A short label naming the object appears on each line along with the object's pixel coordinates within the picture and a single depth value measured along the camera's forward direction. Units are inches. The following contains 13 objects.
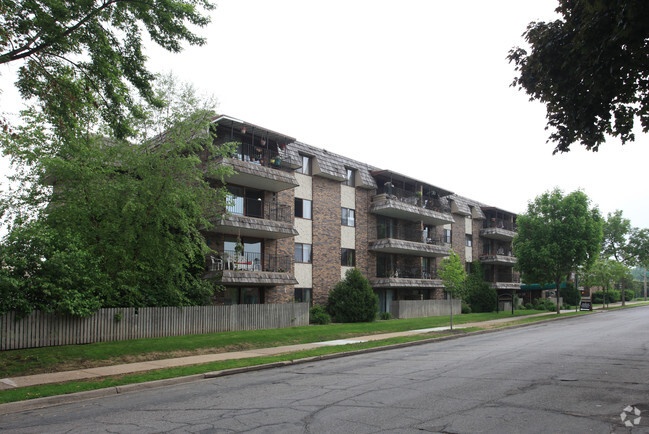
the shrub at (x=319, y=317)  1024.9
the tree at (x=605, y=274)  2059.5
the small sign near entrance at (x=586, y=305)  1758.1
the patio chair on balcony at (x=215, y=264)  910.2
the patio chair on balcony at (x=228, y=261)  919.9
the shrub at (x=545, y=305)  1827.8
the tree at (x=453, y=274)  1215.4
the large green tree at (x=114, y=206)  684.1
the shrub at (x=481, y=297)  1637.6
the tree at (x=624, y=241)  3134.8
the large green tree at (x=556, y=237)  1501.0
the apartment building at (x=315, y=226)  959.0
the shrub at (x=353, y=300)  1069.1
